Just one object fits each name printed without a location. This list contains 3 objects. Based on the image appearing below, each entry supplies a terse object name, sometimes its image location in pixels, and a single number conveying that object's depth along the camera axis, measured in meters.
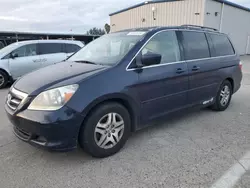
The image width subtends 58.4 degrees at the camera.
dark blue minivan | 2.57
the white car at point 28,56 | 7.91
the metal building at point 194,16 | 16.83
